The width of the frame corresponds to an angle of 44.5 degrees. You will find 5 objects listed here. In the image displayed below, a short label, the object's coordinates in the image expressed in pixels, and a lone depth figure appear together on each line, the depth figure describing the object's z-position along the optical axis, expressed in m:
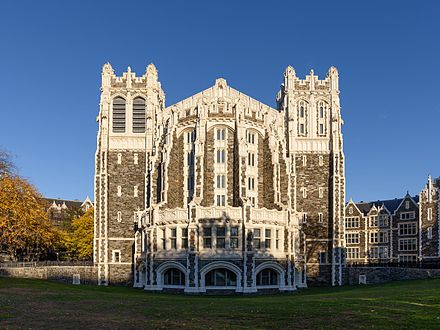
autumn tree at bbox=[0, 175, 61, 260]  60.56
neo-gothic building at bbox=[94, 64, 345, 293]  46.78
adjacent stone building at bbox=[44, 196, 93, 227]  95.19
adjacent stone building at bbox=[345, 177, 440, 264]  76.25
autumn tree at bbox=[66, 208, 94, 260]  78.12
